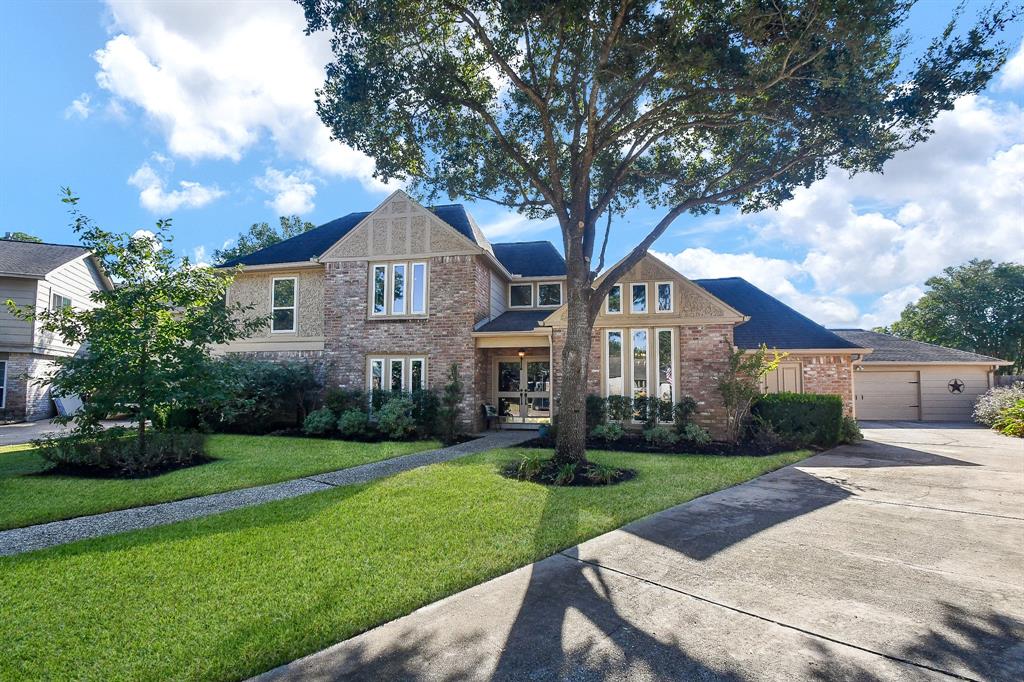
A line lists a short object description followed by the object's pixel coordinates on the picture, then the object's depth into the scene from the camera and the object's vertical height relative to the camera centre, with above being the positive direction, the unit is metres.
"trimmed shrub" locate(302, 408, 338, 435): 13.19 -1.41
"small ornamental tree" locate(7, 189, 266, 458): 8.52 +0.70
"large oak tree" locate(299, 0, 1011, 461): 7.98 +5.24
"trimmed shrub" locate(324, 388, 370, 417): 13.94 -0.87
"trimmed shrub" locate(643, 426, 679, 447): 11.65 -1.62
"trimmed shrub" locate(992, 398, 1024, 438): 14.52 -1.61
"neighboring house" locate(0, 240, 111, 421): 17.48 +1.60
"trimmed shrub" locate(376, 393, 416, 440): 12.81 -1.32
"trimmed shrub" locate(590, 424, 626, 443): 12.08 -1.55
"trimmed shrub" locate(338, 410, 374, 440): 12.98 -1.47
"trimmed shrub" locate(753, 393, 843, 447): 11.73 -1.18
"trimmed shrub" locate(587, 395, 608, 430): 12.95 -1.08
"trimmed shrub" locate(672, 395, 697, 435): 12.56 -1.05
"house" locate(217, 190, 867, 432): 13.16 +1.37
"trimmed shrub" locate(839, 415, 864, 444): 12.69 -1.62
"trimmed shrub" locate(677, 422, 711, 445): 11.55 -1.56
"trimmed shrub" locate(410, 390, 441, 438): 13.49 -1.14
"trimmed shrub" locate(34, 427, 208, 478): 8.32 -1.47
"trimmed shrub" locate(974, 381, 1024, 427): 16.98 -1.17
